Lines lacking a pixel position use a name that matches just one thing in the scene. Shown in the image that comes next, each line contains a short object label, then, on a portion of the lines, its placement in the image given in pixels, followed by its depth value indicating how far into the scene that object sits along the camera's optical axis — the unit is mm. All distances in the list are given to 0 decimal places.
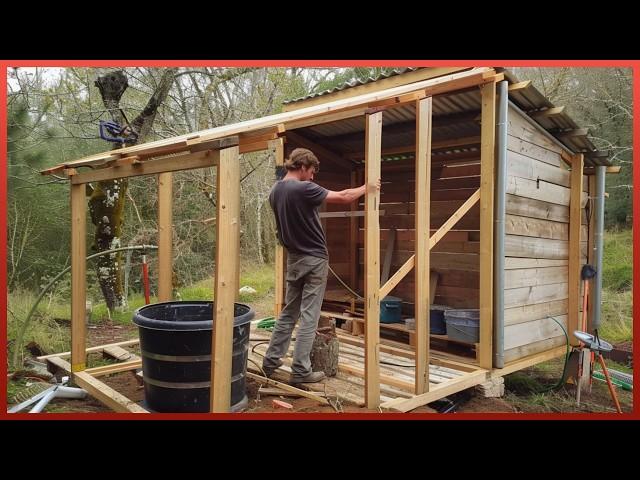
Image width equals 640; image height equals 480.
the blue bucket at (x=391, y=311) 5898
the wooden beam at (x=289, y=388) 3725
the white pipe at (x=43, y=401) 3721
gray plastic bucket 4680
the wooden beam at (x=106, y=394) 3650
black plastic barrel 3412
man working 3863
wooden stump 4328
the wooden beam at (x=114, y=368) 4594
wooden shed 3418
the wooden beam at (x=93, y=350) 5230
